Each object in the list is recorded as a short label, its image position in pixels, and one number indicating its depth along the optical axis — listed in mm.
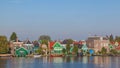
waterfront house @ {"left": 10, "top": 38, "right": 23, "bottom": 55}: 90238
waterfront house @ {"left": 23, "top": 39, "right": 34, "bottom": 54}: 92862
